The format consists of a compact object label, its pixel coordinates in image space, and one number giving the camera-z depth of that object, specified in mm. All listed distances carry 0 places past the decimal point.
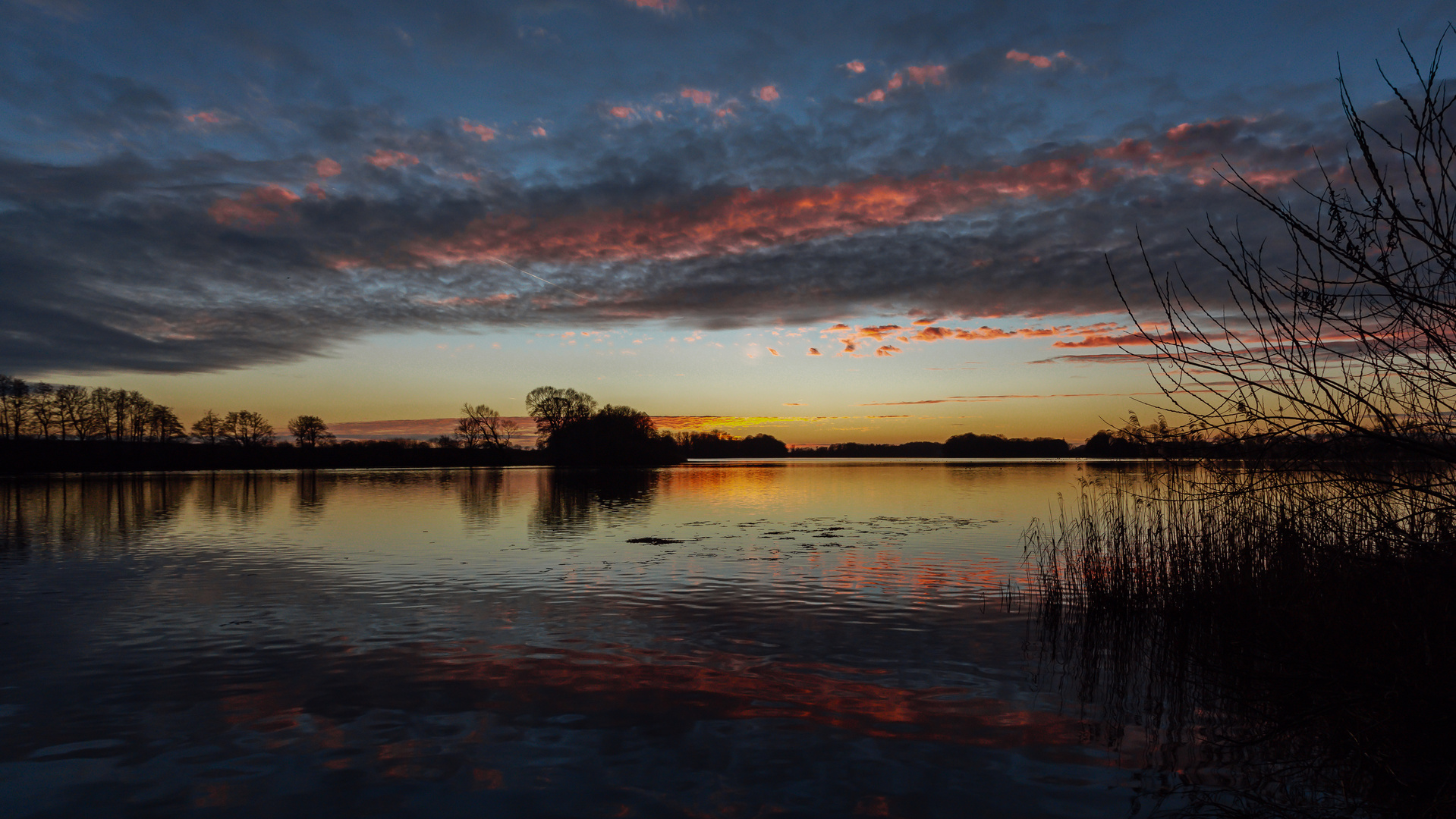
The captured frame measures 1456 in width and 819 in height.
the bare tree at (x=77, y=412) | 89000
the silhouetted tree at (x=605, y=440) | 108250
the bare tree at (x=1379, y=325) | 3992
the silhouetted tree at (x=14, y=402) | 83625
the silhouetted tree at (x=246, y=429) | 107312
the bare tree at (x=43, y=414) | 87188
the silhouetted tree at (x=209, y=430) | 106562
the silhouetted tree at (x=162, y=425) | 97250
